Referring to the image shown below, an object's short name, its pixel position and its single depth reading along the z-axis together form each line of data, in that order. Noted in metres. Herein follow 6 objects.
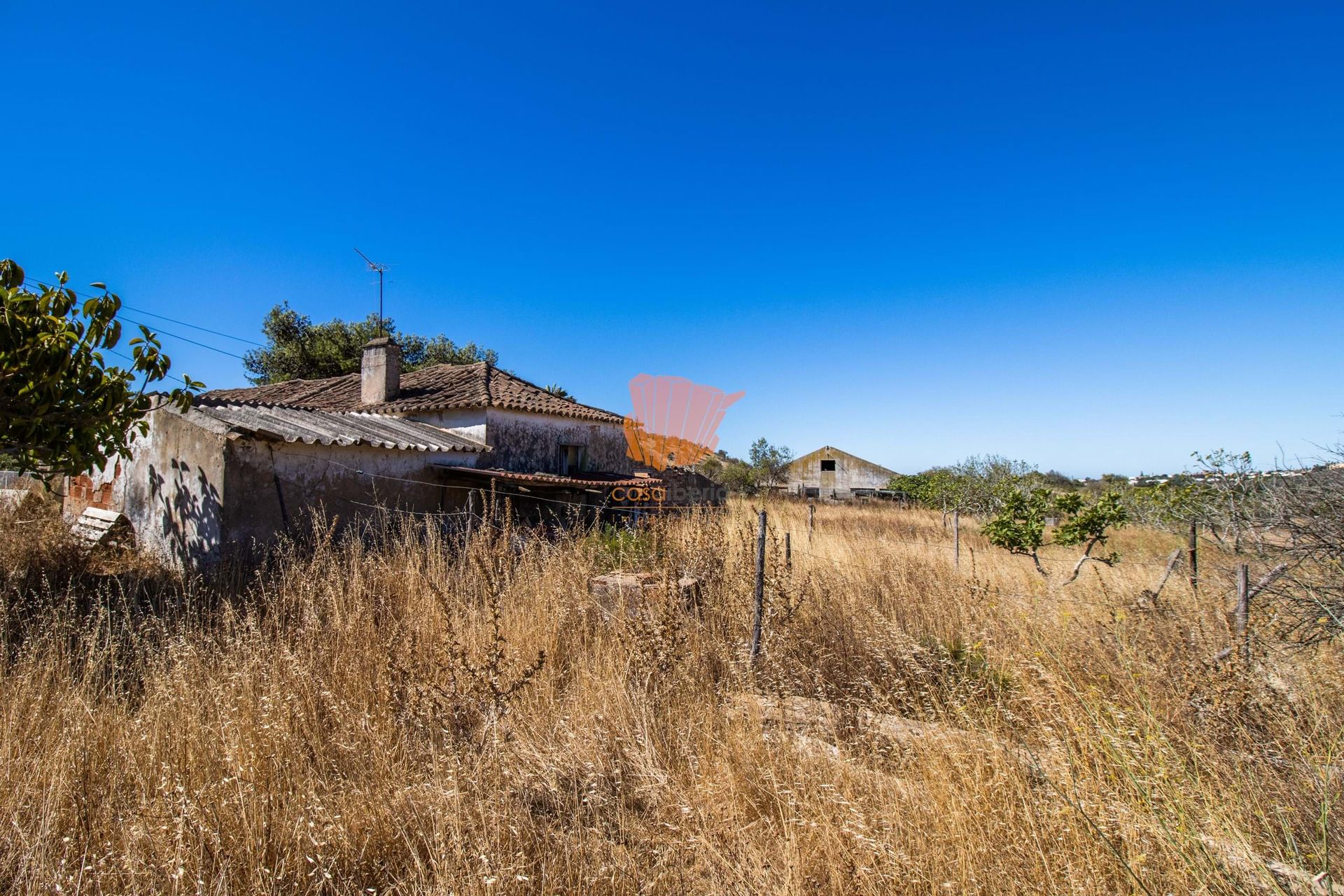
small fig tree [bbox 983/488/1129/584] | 9.05
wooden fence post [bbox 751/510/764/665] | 3.94
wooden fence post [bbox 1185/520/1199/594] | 5.50
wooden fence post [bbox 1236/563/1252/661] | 3.49
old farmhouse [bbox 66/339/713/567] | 7.27
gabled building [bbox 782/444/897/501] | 34.62
